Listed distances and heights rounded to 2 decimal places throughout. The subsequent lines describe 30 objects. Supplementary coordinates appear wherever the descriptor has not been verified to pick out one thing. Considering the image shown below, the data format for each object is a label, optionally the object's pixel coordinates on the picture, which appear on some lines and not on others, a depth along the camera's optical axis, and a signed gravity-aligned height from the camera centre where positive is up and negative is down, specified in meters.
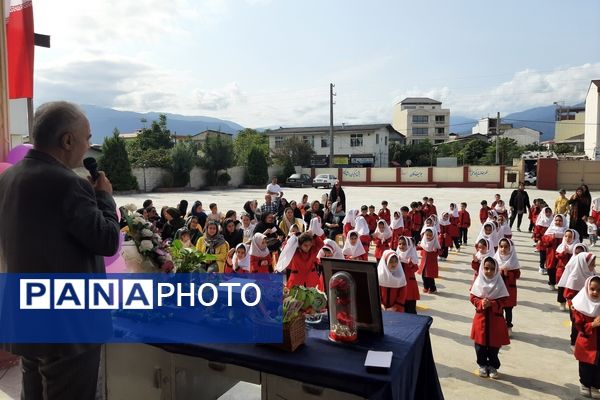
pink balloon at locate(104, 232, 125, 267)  4.05 -0.76
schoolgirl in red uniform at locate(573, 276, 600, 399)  4.74 -1.72
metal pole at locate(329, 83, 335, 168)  46.36 +5.77
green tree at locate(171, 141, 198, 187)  38.44 +0.86
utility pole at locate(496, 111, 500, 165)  45.78 +3.84
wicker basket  2.88 -1.02
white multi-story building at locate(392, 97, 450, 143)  86.94 +9.70
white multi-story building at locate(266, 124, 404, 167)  57.19 +4.13
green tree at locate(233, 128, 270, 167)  57.34 +4.64
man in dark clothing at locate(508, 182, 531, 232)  15.74 -0.97
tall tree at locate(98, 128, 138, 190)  33.59 +0.90
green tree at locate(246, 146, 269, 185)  42.72 +0.59
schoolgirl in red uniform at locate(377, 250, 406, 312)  6.27 -1.51
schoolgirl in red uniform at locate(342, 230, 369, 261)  9.06 -1.47
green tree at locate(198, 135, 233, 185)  40.69 +1.62
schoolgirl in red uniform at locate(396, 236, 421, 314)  6.76 -1.50
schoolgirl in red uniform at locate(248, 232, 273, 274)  7.71 -1.38
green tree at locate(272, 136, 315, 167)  53.25 +2.76
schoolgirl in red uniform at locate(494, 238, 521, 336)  6.74 -1.43
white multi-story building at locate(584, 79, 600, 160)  50.74 +6.40
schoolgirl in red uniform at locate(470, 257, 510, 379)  5.20 -1.74
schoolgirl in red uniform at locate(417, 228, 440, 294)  8.83 -1.67
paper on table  2.59 -1.07
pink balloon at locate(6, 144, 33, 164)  4.86 +0.23
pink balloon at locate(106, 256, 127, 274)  4.14 -0.85
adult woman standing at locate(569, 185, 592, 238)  12.46 -0.90
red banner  5.52 +1.54
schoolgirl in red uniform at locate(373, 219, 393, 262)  10.84 -1.48
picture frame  3.02 -0.77
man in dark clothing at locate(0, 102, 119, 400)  2.18 -0.24
